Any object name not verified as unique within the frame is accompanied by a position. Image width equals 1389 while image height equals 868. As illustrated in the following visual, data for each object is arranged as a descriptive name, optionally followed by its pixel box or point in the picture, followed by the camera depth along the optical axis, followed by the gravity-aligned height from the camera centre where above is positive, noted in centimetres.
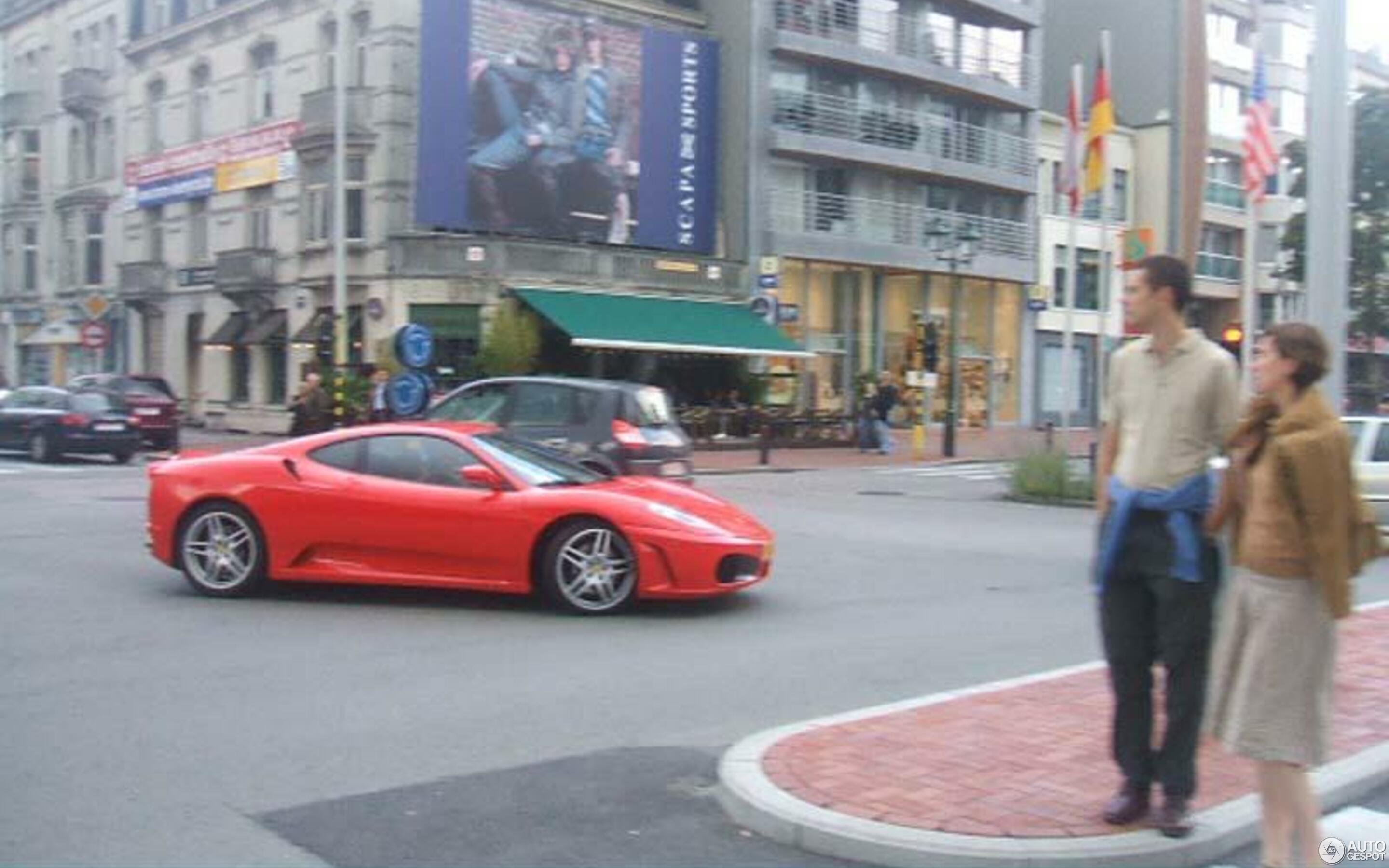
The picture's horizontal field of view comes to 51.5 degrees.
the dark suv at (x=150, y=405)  2734 -69
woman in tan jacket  436 -56
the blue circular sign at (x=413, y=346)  2456 +48
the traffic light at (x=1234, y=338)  1557 +57
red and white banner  3625 +581
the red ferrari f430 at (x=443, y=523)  954 -100
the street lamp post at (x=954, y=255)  3400 +325
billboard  3275 +603
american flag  1980 +335
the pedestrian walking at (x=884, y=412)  3356 -67
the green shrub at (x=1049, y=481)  2108 -138
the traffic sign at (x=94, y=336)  3528 +77
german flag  2489 +447
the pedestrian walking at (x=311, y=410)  2028 -54
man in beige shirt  479 -50
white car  1583 -71
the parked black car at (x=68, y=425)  2452 -100
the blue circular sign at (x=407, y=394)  2228 -32
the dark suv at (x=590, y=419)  1542 -46
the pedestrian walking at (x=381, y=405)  2269 -50
